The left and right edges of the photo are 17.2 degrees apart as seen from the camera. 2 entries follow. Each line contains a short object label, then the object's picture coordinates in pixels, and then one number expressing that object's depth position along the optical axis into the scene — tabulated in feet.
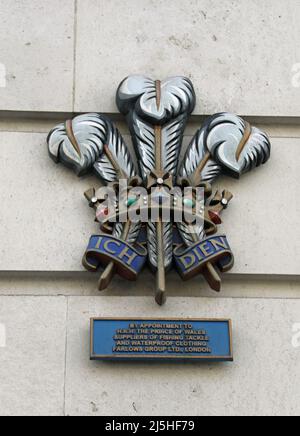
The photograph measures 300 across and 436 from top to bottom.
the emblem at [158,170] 18.74
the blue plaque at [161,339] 18.20
